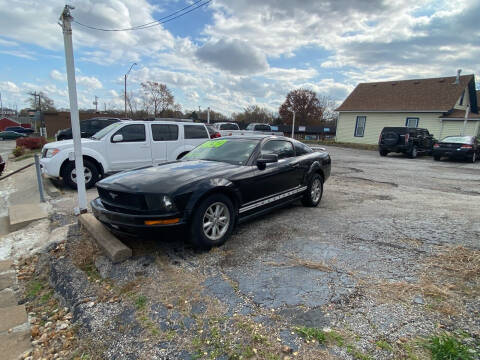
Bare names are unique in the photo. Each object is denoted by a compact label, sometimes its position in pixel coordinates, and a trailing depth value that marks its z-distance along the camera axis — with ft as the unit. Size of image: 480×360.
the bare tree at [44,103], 224.45
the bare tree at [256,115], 200.55
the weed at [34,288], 10.96
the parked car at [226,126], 72.54
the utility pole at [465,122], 67.82
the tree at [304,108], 180.45
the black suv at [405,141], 54.39
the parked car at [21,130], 159.94
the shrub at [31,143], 60.58
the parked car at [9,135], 137.69
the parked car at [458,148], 49.60
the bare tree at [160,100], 154.25
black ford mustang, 10.87
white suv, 22.93
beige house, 75.20
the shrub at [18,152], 52.95
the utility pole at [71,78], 14.83
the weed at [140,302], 8.96
